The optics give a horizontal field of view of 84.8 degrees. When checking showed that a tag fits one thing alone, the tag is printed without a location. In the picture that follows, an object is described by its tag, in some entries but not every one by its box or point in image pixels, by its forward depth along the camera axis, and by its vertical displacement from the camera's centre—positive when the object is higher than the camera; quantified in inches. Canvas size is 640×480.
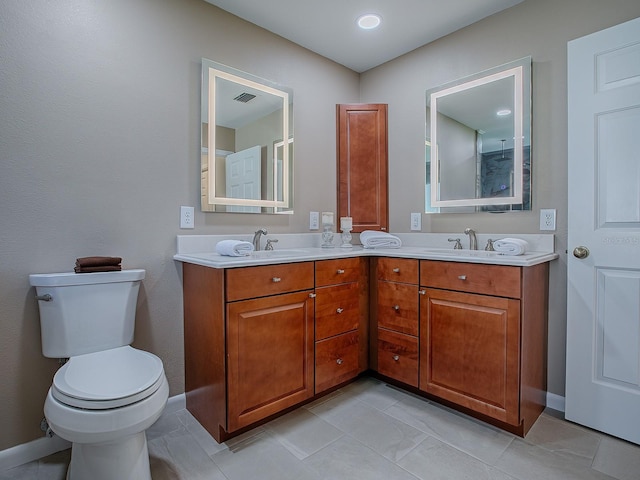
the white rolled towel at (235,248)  70.0 -2.6
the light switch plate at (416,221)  102.5 +4.3
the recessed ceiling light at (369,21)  86.8 +54.4
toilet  45.5 -21.1
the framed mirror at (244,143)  81.6 +23.3
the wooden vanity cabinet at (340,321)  79.0 -20.3
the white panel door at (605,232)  65.5 +0.8
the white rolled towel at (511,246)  72.3 -2.1
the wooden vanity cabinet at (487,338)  66.1 -20.9
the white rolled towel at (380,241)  94.9 -1.4
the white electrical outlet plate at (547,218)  77.0 +3.9
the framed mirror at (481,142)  81.6 +23.9
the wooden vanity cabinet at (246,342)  64.1 -21.1
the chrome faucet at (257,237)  86.7 -0.4
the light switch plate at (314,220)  103.9 +4.6
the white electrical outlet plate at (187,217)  78.1 +4.1
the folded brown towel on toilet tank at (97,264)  61.3 -5.2
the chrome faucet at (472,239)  88.8 -0.8
